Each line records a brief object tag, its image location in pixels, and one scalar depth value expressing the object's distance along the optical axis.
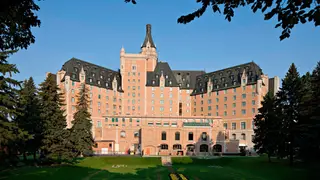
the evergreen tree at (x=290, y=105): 46.59
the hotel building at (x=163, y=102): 82.12
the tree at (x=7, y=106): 30.83
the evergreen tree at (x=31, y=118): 42.44
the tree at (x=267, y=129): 49.00
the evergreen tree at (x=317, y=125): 34.21
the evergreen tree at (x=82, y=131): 52.41
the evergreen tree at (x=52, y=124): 45.22
